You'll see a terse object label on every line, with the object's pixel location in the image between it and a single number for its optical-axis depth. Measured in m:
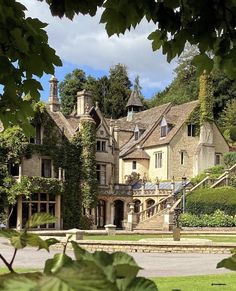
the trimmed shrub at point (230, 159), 49.39
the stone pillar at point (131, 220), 40.22
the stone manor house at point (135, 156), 39.34
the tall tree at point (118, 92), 78.69
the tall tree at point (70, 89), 77.84
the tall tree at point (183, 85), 76.00
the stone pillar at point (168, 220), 38.72
